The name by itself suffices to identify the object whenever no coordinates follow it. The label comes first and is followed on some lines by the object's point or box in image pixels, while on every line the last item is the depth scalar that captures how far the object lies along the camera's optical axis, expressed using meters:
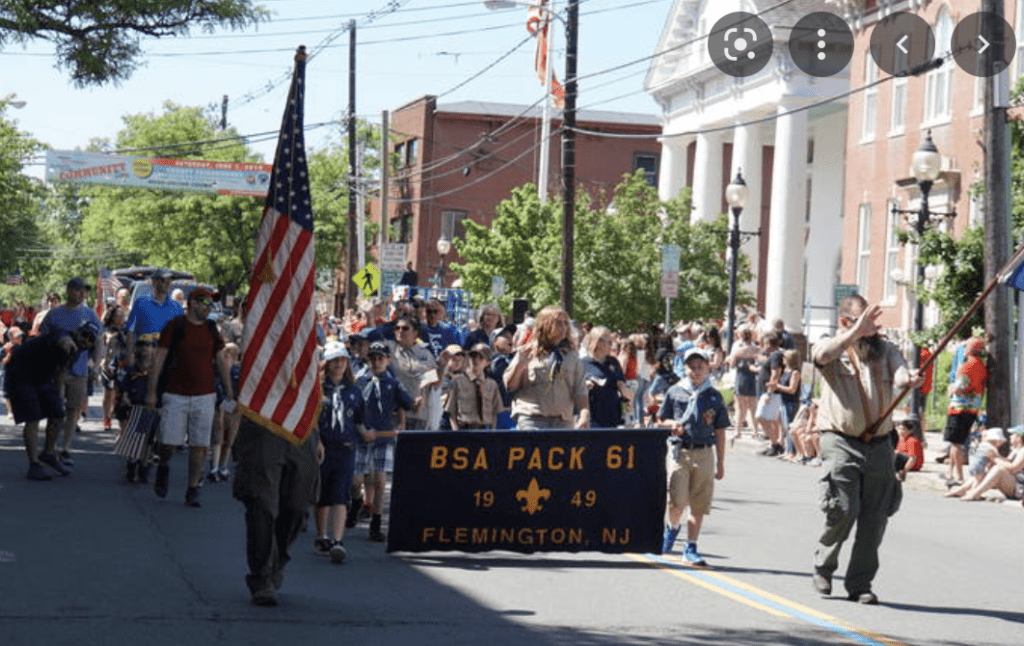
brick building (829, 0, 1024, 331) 35.12
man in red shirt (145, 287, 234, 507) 15.66
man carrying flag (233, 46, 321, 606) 10.47
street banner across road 67.75
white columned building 46.56
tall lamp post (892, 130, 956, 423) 25.83
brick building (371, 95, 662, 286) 80.38
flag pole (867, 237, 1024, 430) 10.91
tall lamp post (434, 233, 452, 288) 62.53
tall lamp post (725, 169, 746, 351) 32.66
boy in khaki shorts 13.37
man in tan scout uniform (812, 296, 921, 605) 11.35
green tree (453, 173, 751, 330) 41.91
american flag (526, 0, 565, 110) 49.03
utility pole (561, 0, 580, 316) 31.19
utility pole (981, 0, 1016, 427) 22.31
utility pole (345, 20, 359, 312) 53.75
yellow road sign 45.16
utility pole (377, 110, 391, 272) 51.38
